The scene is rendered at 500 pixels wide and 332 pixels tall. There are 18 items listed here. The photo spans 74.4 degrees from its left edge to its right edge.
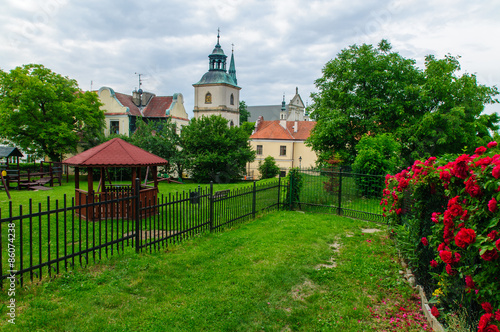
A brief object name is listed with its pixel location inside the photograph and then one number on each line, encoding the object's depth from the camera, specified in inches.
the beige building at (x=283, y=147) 1820.9
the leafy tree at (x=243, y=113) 3511.3
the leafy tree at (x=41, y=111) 1043.3
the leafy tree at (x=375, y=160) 476.7
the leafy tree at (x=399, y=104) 887.9
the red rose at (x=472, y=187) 131.0
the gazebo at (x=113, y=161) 430.6
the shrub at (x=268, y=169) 1535.4
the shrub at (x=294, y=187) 507.0
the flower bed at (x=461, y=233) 122.5
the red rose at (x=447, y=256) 145.1
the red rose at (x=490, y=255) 116.8
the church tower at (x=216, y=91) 2036.2
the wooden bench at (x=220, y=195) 355.1
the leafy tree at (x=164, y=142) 1165.7
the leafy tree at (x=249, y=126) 3009.4
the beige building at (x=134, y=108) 1475.1
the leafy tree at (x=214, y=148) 1152.2
